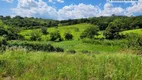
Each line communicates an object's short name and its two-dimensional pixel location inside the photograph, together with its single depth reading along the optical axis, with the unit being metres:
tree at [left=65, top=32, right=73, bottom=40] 37.89
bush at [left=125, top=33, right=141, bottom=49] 19.70
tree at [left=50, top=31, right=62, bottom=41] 37.61
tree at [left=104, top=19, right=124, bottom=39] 33.49
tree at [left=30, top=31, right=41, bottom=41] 38.34
